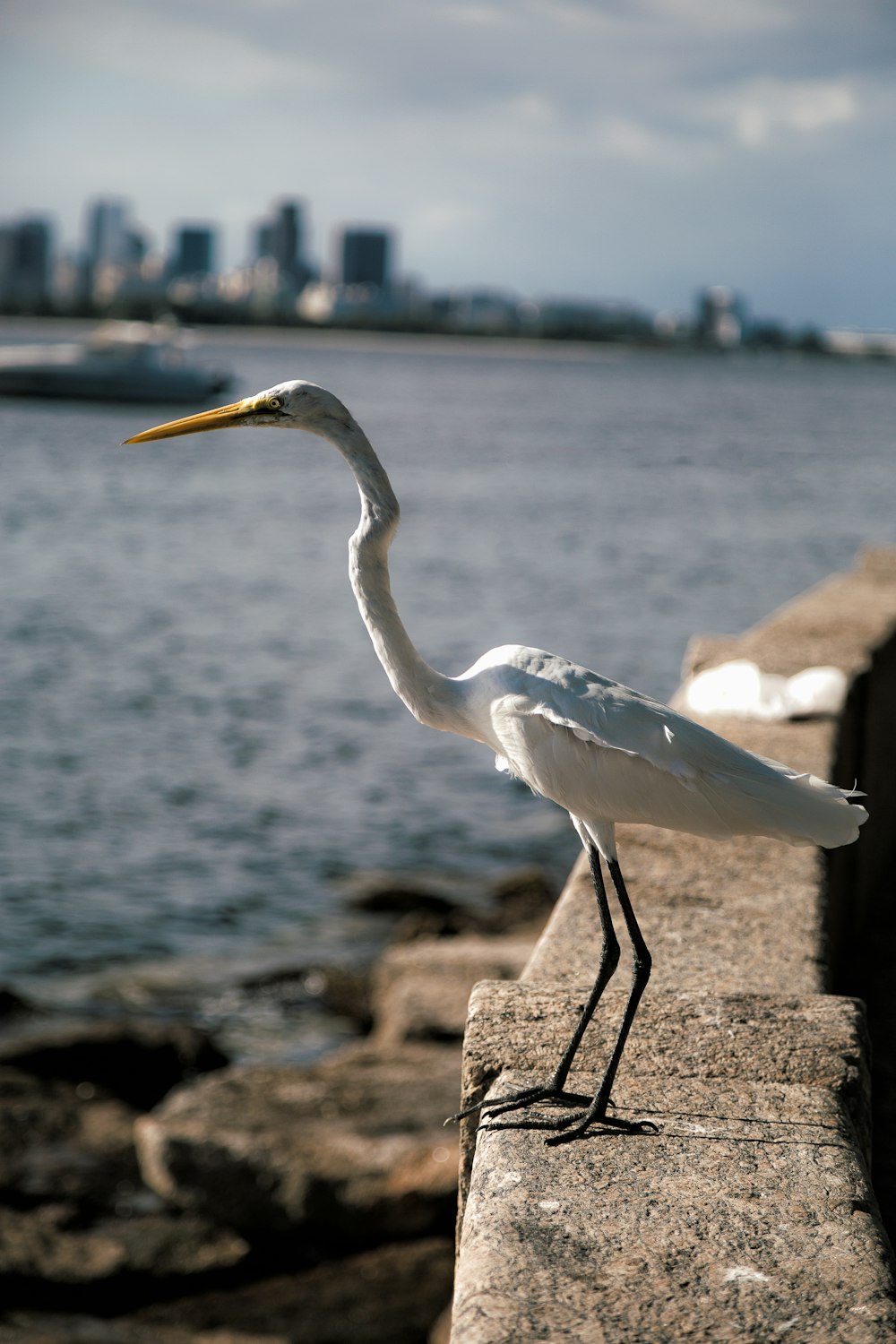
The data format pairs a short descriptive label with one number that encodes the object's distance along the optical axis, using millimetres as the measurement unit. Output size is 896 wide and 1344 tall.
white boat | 55844
